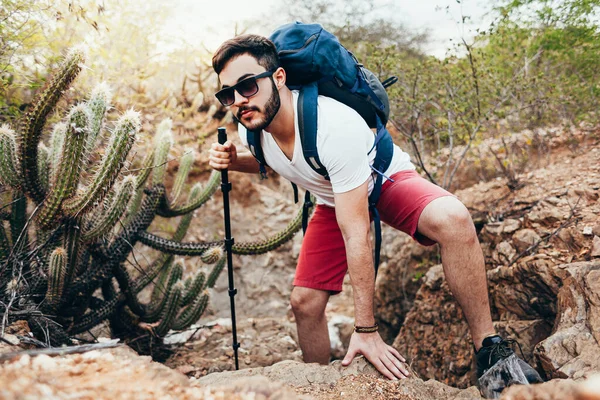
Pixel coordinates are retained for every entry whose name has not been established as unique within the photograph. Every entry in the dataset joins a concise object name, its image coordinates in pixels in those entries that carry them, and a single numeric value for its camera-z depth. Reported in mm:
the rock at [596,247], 3178
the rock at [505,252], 3934
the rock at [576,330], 2426
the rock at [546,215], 3852
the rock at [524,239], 3814
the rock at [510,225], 4129
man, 2629
